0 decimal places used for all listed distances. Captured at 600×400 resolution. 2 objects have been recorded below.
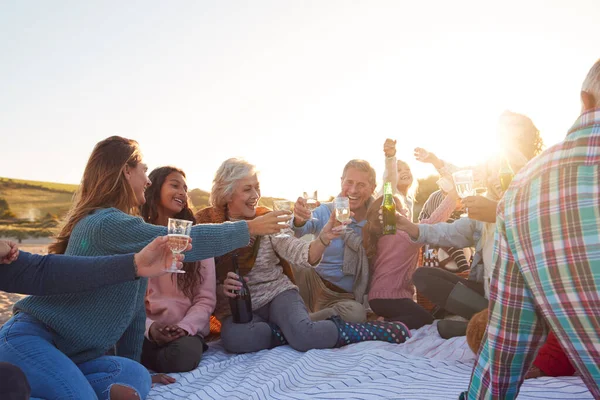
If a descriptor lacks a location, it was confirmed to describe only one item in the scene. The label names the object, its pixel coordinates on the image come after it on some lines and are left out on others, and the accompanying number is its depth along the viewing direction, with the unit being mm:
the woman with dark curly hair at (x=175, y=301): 4660
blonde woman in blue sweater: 3041
